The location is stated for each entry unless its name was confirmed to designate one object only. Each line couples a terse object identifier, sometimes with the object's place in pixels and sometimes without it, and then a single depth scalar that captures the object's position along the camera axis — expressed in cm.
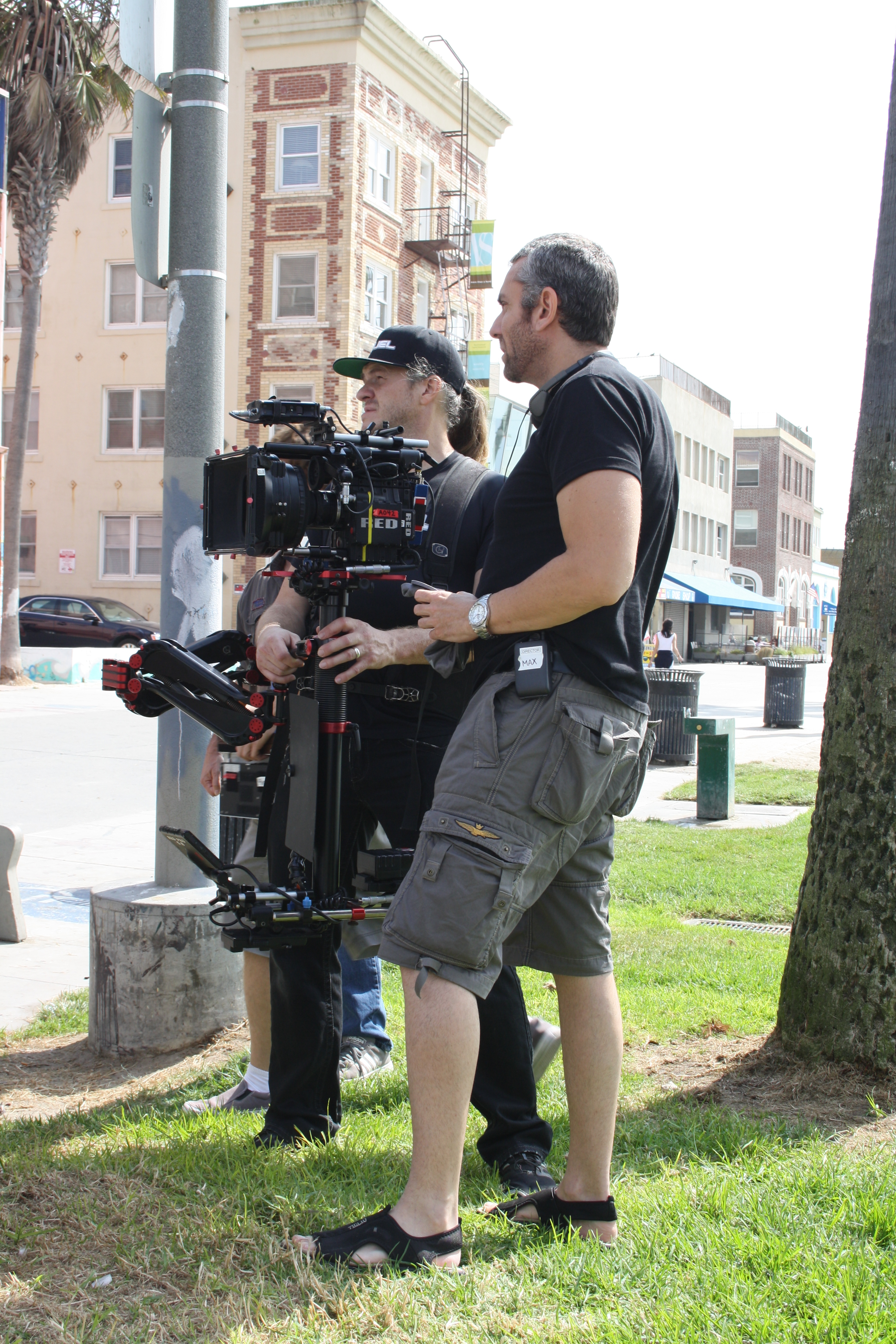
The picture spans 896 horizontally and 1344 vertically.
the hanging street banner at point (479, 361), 3198
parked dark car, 2819
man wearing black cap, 312
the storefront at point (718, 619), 5559
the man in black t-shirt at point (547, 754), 240
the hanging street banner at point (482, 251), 3278
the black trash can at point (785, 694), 1869
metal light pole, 445
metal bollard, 997
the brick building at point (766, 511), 7338
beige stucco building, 2942
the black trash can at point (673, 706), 1374
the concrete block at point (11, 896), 575
